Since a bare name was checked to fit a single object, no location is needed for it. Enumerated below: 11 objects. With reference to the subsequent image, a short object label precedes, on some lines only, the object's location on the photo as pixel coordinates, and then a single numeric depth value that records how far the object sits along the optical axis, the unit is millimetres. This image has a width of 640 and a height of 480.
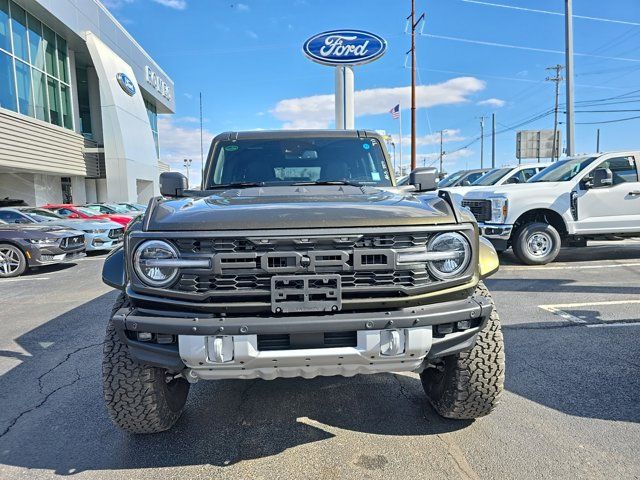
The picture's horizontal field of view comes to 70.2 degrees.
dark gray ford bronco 2137
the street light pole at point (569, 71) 14250
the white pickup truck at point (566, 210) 8078
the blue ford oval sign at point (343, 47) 18984
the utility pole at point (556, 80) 44303
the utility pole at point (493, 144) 51219
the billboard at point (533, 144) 26484
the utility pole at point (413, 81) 22594
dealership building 19953
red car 13000
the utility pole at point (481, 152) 59244
